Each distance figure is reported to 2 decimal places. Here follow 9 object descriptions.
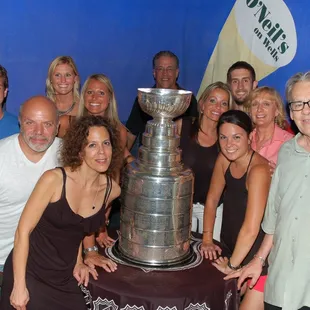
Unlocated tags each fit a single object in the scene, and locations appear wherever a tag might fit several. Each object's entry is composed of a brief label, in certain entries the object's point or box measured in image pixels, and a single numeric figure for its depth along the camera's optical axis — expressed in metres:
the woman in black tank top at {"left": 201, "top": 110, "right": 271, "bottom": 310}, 2.46
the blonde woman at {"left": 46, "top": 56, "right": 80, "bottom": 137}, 3.70
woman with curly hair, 2.22
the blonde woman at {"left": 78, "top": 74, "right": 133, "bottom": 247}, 3.42
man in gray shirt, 2.03
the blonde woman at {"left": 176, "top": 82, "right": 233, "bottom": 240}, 3.21
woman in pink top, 3.14
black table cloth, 2.15
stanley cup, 2.35
